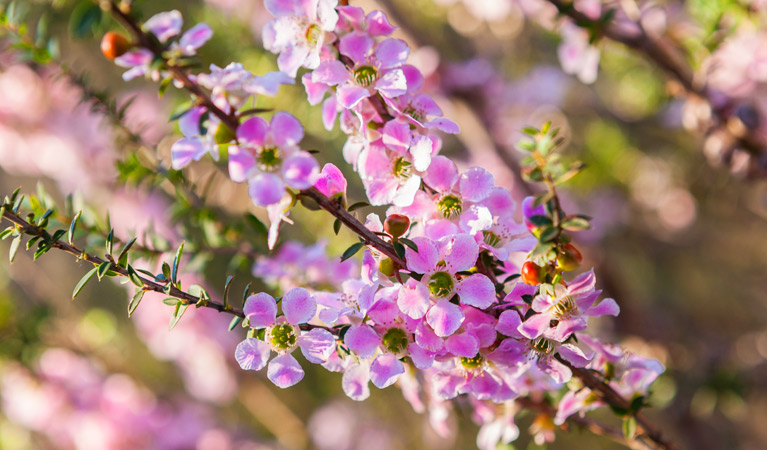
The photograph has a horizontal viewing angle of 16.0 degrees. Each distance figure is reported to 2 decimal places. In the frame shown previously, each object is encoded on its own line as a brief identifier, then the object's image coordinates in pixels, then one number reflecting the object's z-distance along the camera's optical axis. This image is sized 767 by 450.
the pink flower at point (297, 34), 0.48
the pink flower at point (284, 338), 0.47
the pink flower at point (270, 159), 0.46
